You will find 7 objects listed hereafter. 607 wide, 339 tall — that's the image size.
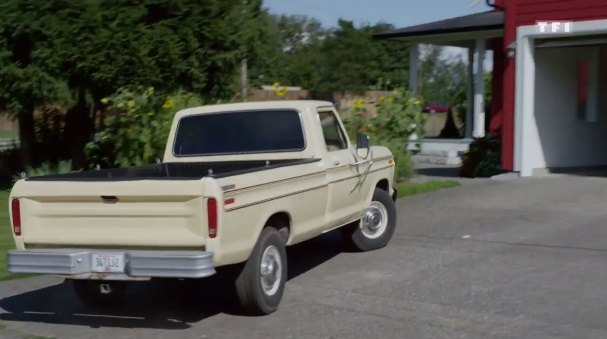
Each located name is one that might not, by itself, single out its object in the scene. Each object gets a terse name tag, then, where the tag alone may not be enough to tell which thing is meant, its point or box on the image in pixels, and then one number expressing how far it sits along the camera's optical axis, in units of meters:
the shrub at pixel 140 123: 14.51
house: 16.83
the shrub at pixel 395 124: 17.03
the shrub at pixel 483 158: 18.34
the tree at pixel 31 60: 15.62
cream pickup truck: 7.32
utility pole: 17.33
